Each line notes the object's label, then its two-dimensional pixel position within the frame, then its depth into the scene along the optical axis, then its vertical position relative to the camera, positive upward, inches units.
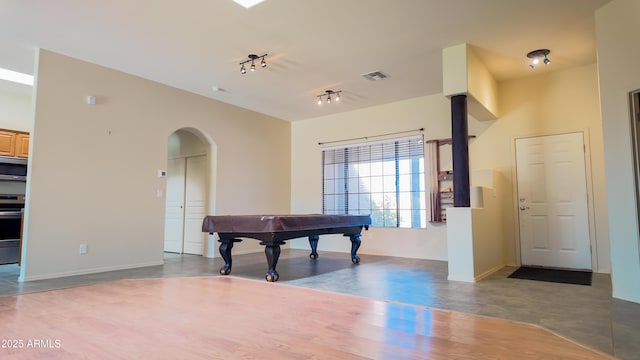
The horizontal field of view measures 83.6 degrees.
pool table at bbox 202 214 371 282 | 162.4 -12.0
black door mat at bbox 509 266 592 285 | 169.8 -36.3
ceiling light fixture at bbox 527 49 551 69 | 183.1 +77.3
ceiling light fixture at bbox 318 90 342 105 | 249.6 +77.5
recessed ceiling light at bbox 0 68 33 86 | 209.0 +76.2
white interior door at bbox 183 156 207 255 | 274.4 +0.6
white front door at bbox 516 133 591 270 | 201.5 +1.1
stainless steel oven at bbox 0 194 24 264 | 215.9 -17.1
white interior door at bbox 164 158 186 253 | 290.8 -1.8
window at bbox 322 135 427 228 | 259.0 +17.6
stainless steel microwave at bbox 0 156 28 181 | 226.4 +23.1
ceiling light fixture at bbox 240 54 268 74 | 189.8 +77.8
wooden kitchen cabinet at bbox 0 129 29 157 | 230.4 +39.9
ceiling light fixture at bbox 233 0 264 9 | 139.2 +78.8
